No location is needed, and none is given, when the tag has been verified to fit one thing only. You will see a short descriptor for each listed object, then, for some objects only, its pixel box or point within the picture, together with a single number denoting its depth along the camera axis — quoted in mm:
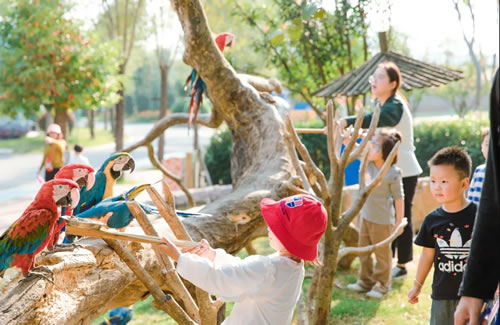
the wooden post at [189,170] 8711
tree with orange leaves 7879
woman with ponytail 3508
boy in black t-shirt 2008
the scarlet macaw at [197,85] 3551
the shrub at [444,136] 7461
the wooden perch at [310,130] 3167
